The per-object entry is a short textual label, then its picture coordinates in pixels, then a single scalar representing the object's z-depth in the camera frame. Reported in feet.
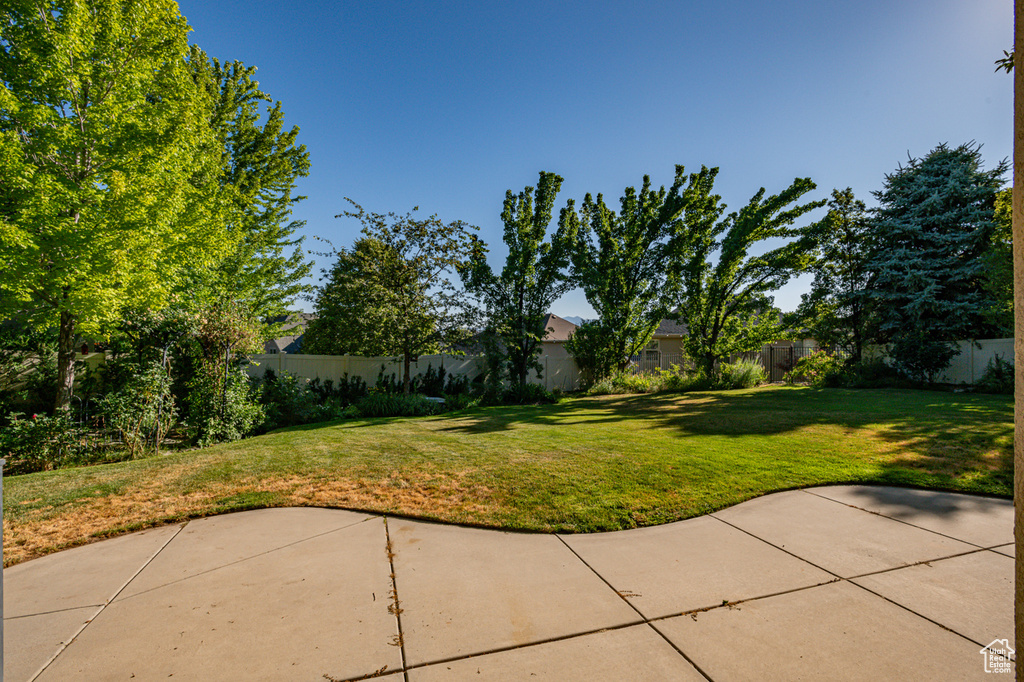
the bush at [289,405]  34.76
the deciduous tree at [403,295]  42.93
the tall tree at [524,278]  53.57
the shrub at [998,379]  42.57
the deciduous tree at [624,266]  55.36
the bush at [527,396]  50.16
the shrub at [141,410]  23.88
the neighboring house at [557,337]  76.43
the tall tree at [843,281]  56.65
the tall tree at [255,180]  46.39
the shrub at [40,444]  22.08
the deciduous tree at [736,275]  52.60
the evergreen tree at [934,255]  51.49
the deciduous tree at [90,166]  21.08
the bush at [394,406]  40.19
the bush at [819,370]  54.29
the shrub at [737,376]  54.03
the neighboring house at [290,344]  88.76
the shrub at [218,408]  27.17
